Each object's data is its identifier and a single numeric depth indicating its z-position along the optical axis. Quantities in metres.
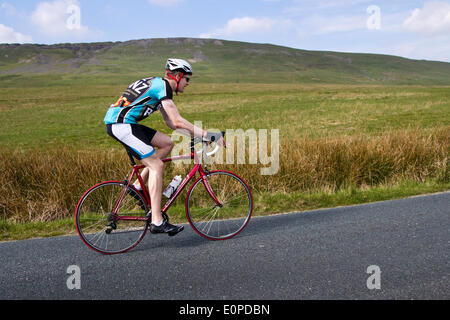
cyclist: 4.95
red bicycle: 5.22
